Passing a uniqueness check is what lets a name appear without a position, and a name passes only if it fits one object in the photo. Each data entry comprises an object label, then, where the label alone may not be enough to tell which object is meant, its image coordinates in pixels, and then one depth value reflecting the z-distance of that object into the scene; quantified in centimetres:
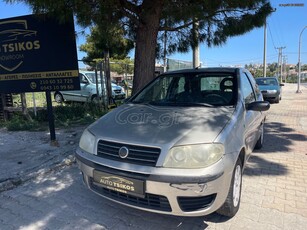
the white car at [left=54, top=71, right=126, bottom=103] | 1086
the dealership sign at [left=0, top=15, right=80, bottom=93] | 429
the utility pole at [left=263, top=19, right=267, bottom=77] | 2331
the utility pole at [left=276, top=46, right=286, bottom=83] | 4984
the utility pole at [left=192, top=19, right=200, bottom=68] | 541
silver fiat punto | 206
